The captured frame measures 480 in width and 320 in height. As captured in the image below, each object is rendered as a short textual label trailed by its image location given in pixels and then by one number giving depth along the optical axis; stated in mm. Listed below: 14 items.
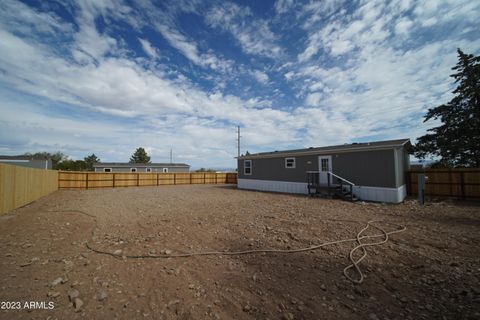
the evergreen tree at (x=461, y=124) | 13953
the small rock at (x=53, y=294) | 2715
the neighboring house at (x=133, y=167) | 30828
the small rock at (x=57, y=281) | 2961
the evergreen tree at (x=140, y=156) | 46750
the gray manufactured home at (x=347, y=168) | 10266
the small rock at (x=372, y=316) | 2373
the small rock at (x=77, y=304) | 2494
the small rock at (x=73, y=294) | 2664
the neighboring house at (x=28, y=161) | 26256
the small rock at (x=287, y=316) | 2391
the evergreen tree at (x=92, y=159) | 47550
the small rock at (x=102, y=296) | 2699
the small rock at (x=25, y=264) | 3471
